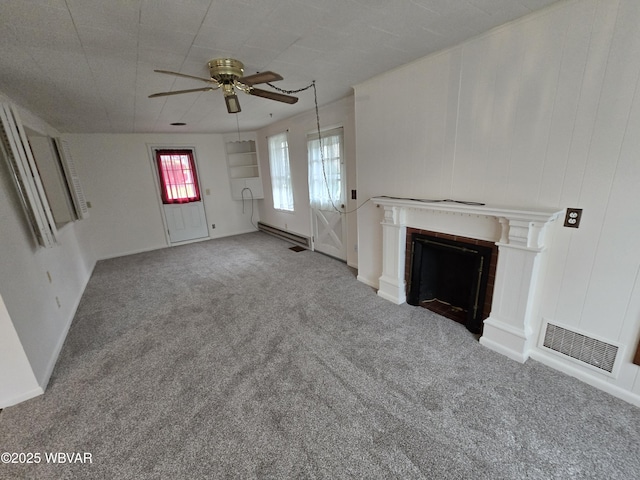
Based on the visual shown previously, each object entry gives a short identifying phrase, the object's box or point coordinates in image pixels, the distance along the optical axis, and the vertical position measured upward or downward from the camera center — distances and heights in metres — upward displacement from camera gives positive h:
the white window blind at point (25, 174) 2.11 +0.07
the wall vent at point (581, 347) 1.74 -1.27
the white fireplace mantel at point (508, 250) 1.87 -0.65
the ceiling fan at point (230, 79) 2.04 +0.70
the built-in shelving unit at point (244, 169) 6.09 +0.06
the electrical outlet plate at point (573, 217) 1.72 -0.39
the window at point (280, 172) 5.23 -0.05
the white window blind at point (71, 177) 3.67 +0.04
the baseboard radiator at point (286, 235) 5.18 -1.34
